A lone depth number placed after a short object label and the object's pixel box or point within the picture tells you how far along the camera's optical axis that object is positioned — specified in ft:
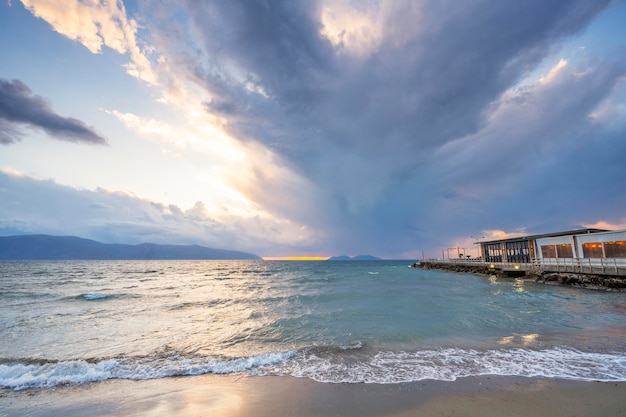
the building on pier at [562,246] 91.54
